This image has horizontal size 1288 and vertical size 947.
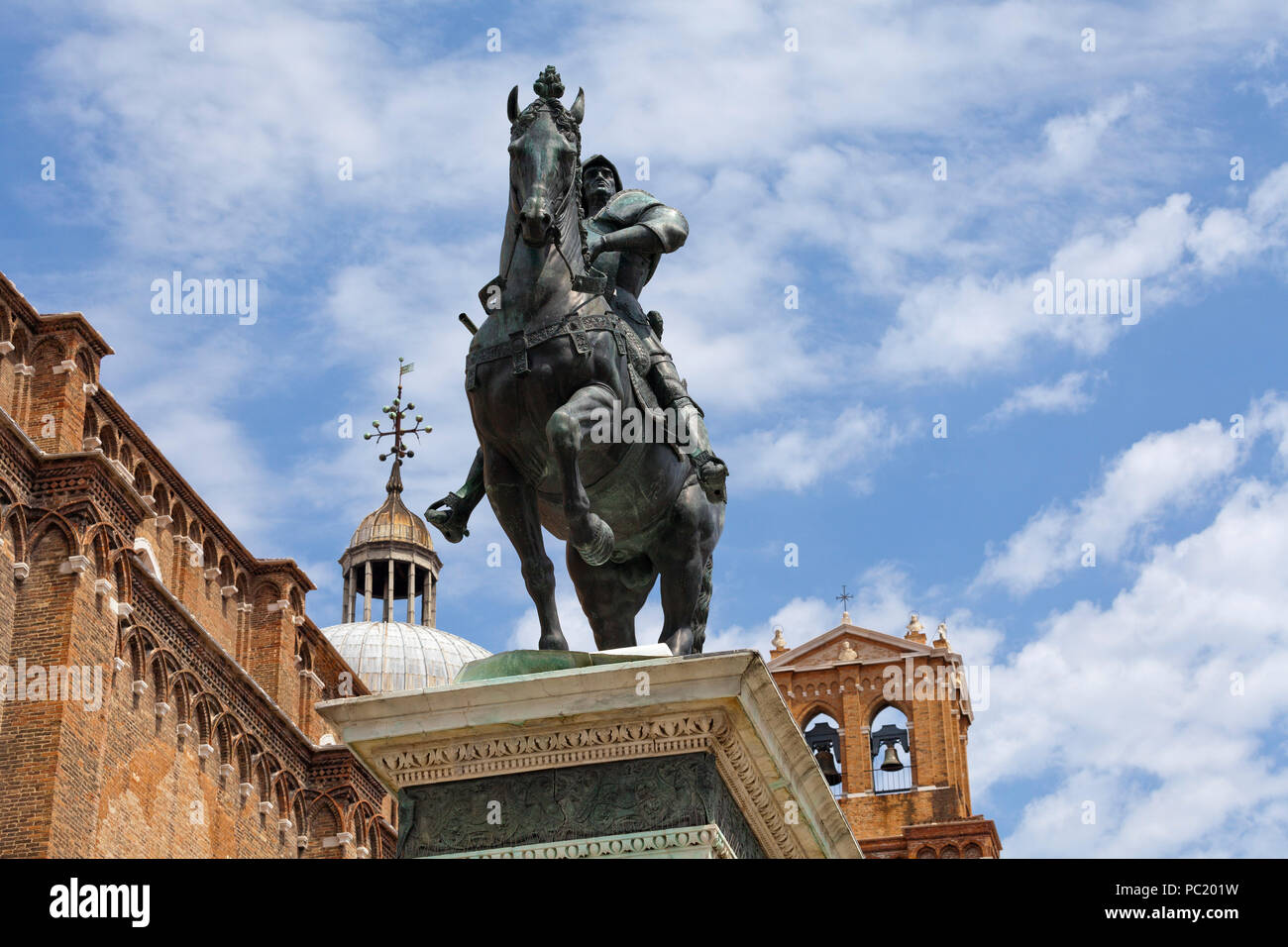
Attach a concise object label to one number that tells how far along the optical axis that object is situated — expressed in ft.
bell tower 184.24
